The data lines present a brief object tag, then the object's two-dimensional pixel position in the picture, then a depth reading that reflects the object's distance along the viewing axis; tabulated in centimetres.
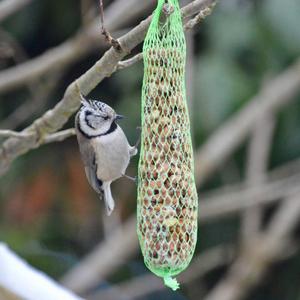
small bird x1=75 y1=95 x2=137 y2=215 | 512
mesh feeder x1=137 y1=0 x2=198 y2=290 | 482
